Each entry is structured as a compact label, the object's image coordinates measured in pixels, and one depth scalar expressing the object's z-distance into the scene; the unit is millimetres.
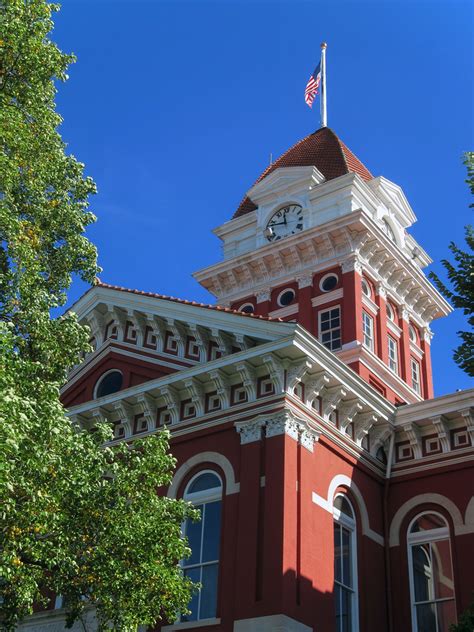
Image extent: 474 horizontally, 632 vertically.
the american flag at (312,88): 38312
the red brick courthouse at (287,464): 17656
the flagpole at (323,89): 38375
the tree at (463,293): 13898
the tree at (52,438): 12297
